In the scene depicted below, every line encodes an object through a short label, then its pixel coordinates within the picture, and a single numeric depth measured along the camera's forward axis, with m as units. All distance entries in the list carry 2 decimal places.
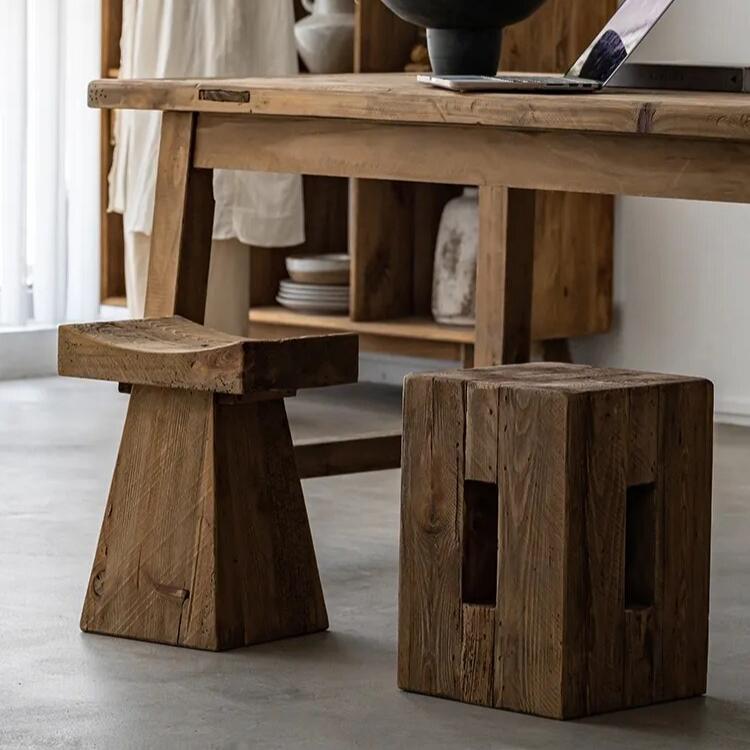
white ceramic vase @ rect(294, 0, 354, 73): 6.67
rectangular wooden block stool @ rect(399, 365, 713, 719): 3.09
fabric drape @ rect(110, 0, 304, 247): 6.29
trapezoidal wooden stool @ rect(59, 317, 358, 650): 3.51
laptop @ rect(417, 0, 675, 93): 3.65
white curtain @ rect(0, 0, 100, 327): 7.28
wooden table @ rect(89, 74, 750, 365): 3.28
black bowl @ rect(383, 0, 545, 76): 3.97
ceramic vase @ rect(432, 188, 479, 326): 6.49
